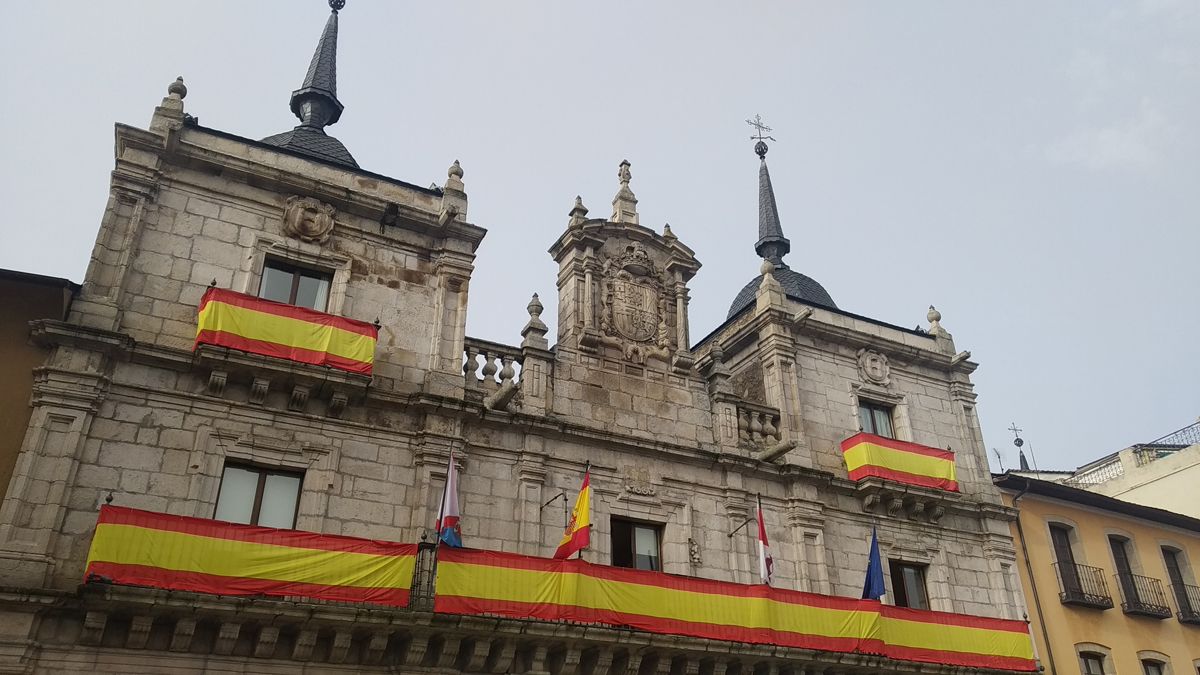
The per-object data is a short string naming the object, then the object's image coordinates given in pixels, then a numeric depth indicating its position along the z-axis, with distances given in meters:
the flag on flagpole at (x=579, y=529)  16.22
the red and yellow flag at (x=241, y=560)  13.25
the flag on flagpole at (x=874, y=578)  18.70
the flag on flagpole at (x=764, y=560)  18.08
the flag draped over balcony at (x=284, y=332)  15.70
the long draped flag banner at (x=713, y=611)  15.27
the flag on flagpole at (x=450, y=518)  15.40
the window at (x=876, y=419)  23.28
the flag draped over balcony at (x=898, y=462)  21.06
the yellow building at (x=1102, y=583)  22.70
